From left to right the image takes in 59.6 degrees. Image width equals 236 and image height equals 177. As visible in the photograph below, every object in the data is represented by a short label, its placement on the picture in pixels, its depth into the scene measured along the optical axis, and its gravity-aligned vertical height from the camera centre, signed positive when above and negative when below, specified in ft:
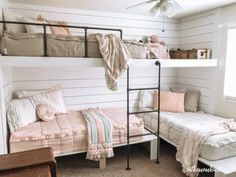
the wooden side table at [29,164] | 1.96 -1.01
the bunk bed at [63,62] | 7.05 +0.07
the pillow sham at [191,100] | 12.32 -2.17
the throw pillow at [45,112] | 9.54 -2.29
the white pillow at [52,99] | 9.92 -1.76
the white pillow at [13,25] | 8.20 +1.58
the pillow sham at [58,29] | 9.57 +1.62
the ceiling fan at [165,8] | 8.03 +2.26
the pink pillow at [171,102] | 12.06 -2.22
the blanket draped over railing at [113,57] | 7.84 +0.26
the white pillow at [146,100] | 12.88 -2.25
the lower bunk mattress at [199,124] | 7.91 -2.98
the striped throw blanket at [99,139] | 8.82 -3.27
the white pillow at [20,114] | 8.24 -2.13
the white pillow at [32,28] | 8.54 +1.49
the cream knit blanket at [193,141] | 8.20 -3.16
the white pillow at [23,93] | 10.11 -1.51
